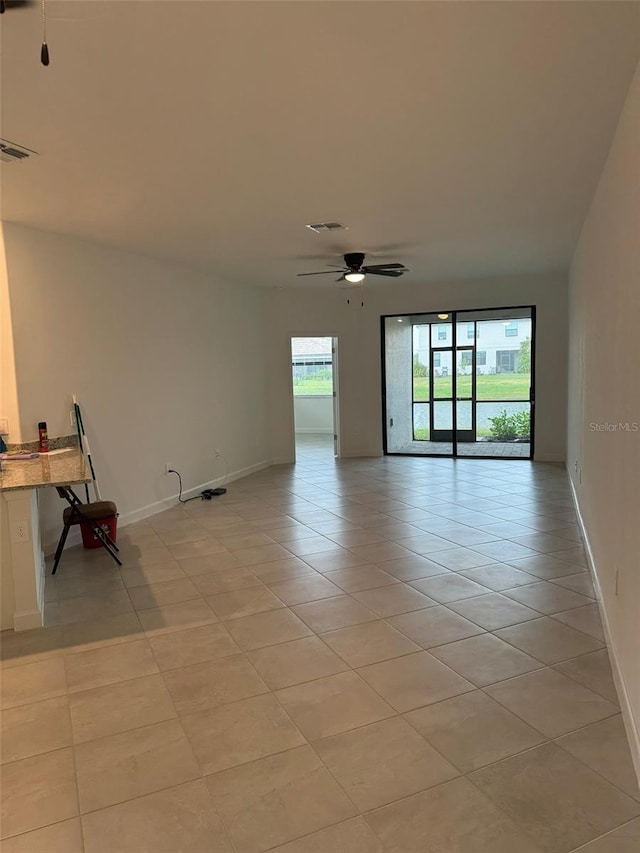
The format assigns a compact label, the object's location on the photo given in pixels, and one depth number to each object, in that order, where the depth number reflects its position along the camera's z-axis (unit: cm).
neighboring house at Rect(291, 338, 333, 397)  1281
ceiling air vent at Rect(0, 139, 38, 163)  296
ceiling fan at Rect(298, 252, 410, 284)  601
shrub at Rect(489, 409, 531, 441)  900
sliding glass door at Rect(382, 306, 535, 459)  890
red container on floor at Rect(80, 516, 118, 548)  498
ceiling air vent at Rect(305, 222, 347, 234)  479
